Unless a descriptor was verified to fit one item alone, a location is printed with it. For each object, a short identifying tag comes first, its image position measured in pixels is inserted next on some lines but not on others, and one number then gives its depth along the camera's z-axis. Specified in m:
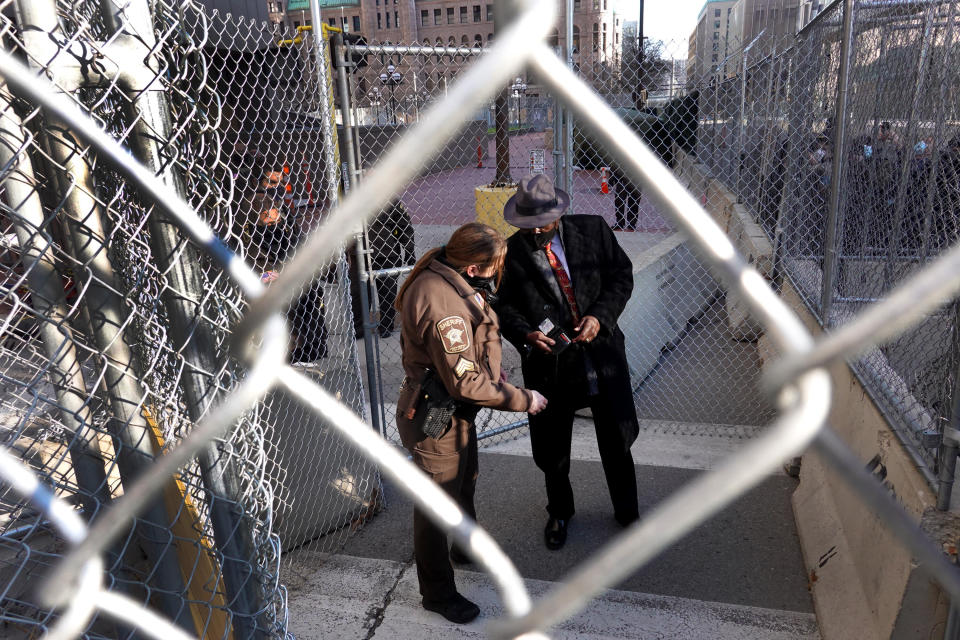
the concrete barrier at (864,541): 2.23
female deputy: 2.72
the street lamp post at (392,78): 5.88
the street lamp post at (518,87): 6.60
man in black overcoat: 3.46
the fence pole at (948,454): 2.25
